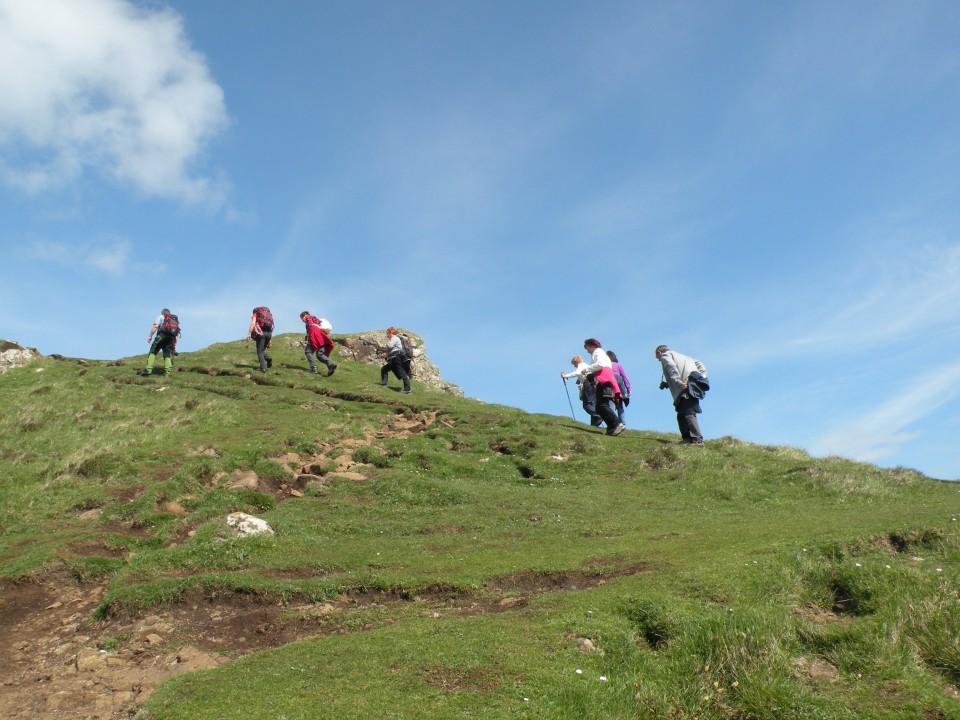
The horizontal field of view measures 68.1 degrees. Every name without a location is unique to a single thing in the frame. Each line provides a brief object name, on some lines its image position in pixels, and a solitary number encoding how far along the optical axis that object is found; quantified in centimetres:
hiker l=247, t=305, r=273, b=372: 4081
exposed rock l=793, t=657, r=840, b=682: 1012
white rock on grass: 1709
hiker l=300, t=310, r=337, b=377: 4178
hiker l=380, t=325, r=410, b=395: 3838
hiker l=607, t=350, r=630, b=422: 3188
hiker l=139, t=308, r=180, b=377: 3912
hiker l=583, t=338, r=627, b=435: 2969
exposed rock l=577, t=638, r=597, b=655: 1029
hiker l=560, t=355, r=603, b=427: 3244
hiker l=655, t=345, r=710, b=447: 2600
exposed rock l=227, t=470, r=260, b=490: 2098
